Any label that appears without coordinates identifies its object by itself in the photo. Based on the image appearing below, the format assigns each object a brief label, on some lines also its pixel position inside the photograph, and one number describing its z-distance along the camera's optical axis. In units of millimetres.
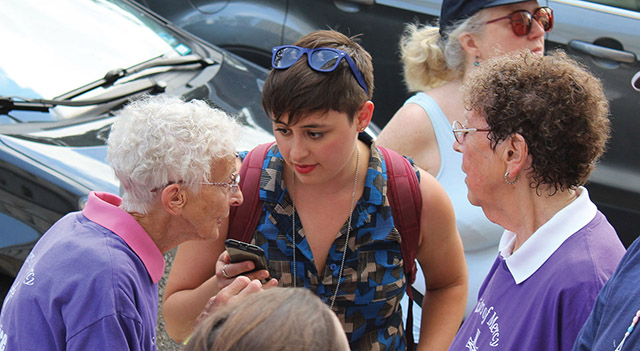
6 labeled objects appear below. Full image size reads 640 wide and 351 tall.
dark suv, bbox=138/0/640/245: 8062
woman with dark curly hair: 3270
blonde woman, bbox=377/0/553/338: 5465
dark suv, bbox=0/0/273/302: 5539
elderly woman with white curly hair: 3203
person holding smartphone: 4195
